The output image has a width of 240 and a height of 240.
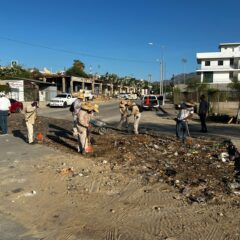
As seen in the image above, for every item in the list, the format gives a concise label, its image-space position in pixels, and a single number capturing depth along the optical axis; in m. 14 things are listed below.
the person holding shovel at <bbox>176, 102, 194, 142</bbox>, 8.74
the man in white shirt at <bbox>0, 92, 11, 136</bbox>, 9.75
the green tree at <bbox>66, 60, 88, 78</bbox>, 60.59
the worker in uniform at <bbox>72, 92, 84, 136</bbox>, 8.61
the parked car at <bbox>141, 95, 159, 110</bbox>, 24.62
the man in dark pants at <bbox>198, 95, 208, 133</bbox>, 11.72
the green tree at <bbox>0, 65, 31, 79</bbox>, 39.14
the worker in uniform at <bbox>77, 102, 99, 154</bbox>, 6.95
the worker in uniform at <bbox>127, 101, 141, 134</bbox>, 10.24
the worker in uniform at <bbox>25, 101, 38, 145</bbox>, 8.25
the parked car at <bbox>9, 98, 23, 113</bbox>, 19.81
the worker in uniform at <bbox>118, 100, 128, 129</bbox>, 10.96
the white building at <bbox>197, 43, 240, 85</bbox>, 49.65
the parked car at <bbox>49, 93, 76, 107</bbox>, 27.84
